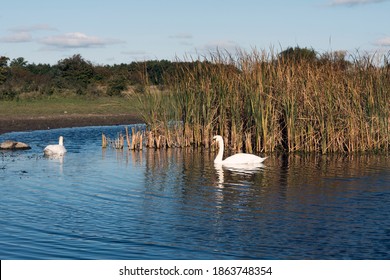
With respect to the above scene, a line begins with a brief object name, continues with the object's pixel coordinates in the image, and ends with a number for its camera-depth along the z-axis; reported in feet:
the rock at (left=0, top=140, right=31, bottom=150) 75.31
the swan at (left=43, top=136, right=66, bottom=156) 68.64
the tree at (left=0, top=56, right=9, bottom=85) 167.22
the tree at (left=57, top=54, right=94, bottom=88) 186.75
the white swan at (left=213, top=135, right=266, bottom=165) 61.77
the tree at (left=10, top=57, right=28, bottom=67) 232.37
